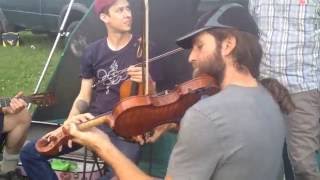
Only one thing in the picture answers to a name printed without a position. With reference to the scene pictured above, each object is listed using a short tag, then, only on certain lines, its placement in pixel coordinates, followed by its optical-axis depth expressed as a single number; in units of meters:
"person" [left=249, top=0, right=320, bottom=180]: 2.94
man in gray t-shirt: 1.79
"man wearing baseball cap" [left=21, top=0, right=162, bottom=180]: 3.39
